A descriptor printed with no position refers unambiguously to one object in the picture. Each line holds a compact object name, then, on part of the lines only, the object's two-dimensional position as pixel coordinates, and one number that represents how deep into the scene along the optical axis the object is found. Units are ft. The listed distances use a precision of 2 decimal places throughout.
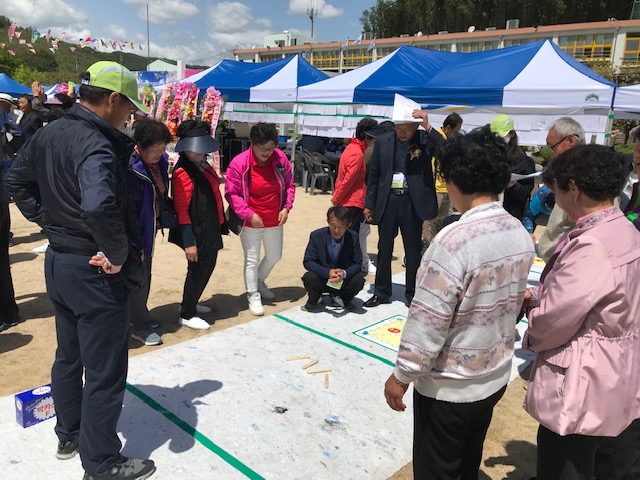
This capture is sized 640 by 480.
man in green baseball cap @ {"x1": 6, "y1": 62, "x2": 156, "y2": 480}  6.57
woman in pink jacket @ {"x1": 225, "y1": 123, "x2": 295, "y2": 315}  14.60
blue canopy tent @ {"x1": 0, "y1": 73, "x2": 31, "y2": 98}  53.01
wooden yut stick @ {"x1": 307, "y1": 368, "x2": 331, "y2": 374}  11.83
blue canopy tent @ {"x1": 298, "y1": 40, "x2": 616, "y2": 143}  25.90
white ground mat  8.45
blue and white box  9.00
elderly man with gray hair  10.36
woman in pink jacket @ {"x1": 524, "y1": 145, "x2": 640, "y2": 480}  5.45
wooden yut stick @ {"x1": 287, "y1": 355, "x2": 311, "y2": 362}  12.40
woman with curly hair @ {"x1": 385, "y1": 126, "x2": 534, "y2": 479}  5.40
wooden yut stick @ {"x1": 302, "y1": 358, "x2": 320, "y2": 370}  12.07
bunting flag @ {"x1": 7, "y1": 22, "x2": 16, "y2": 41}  55.31
